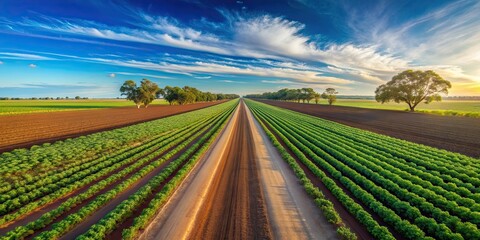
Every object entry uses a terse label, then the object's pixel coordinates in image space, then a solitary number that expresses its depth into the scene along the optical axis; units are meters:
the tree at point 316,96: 143.98
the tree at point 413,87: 59.84
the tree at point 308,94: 148.04
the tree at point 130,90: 85.00
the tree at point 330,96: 128.46
